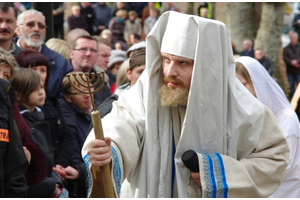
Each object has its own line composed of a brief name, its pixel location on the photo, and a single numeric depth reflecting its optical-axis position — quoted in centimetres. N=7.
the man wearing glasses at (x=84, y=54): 696
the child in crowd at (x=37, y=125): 477
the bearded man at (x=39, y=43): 652
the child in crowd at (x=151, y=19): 1503
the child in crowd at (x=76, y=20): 1394
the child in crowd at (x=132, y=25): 1516
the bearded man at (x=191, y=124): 372
